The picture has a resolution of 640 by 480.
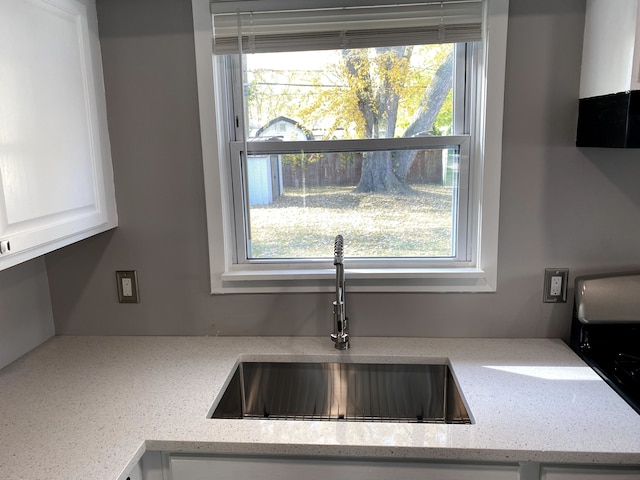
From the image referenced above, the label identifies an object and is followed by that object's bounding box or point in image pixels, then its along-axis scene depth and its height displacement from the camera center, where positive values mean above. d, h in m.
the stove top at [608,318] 1.54 -0.54
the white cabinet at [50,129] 1.18 +0.09
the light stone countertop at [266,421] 1.12 -0.67
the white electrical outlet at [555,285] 1.66 -0.46
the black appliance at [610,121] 1.26 +0.08
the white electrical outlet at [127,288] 1.79 -0.47
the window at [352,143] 1.59 +0.04
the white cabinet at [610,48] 1.24 +0.28
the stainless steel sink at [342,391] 1.61 -0.79
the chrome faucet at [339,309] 1.58 -0.51
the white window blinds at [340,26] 1.56 +0.42
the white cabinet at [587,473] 1.13 -0.75
